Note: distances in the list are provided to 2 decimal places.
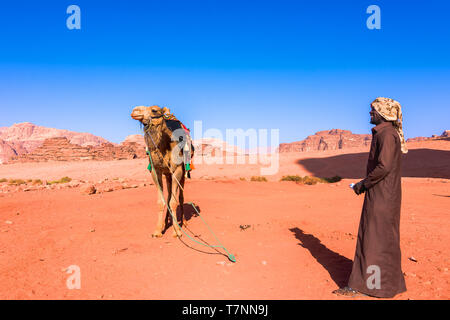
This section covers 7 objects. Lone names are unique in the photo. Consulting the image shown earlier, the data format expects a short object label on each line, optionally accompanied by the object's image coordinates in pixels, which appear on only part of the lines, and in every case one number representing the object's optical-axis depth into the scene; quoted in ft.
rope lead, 17.98
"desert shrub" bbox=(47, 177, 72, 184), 82.70
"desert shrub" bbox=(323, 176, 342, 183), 72.81
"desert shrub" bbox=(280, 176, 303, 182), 74.98
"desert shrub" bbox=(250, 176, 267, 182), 75.44
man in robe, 13.15
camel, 22.25
